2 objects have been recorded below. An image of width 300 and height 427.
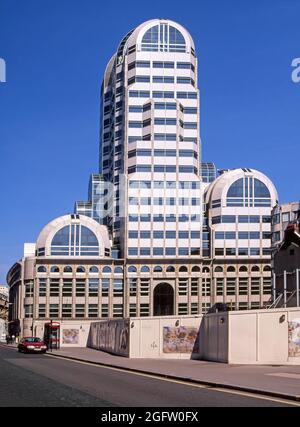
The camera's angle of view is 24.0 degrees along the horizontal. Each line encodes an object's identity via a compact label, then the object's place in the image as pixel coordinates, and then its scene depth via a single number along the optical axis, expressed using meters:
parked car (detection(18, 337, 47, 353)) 53.56
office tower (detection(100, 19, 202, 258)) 111.69
